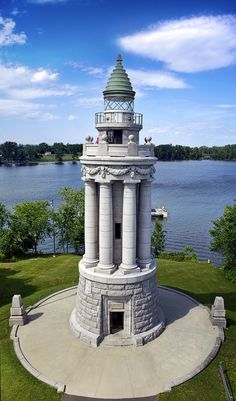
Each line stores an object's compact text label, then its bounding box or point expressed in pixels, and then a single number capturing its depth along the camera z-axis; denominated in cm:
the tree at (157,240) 4625
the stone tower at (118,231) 1877
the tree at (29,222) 4475
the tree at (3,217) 4500
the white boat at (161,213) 7562
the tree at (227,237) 3331
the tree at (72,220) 4619
